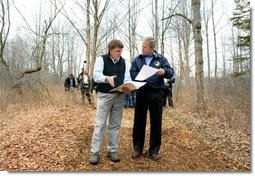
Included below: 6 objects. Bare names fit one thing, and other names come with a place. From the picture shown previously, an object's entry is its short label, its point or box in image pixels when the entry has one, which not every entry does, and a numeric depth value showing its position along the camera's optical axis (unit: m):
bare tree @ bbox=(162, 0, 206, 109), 6.16
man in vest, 3.01
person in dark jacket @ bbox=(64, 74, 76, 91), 9.28
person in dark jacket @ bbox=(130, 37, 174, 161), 3.14
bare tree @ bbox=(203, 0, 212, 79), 13.91
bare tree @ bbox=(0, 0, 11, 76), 11.25
